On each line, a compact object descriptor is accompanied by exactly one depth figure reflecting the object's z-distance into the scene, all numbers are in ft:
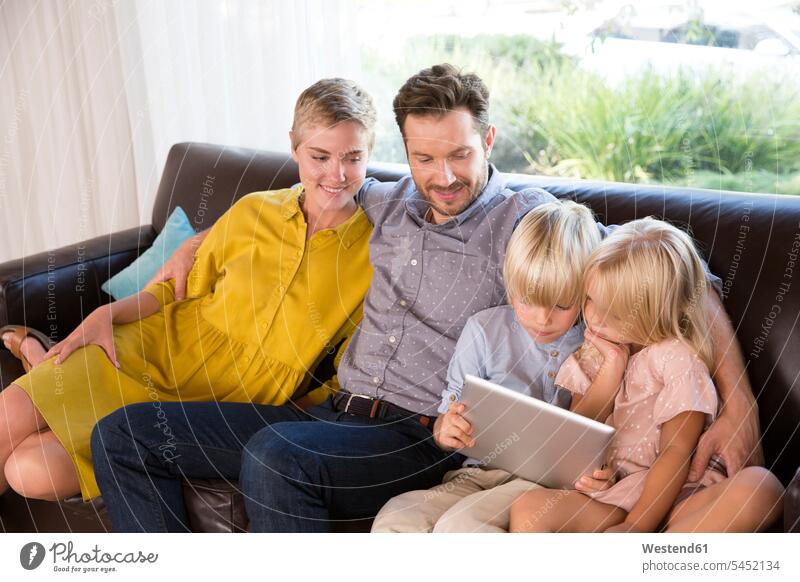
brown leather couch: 4.62
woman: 5.38
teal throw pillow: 7.25
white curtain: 8.14
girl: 4.05
